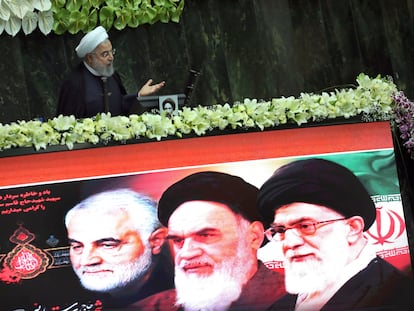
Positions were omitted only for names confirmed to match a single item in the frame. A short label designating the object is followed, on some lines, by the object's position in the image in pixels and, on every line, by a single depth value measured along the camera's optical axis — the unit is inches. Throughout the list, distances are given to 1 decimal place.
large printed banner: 262.2
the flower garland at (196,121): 269.4
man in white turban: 339.0
